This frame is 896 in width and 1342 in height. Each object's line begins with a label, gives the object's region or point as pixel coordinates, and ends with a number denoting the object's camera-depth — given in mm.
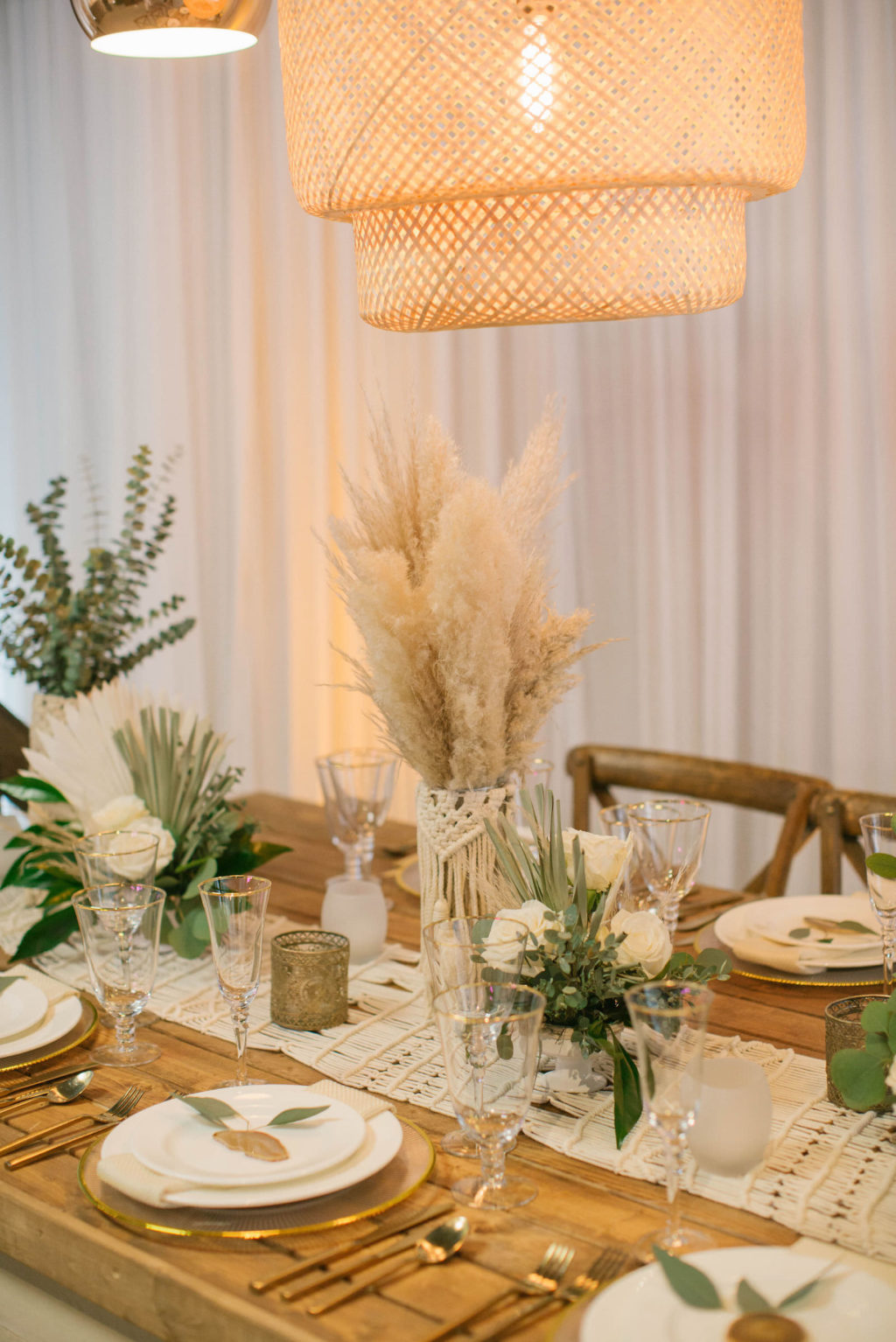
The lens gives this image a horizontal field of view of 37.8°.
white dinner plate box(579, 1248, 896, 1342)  791
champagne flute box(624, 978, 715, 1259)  886
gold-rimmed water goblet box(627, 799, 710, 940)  1316
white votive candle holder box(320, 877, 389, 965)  1518
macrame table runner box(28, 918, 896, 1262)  972
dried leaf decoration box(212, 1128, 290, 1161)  1009
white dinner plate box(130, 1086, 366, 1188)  979
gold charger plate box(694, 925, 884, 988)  1407
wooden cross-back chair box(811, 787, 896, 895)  1938
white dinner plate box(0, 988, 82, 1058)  1261
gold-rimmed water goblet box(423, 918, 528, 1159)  1059
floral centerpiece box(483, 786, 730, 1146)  1113
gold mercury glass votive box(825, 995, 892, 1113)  1129
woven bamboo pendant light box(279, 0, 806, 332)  1069
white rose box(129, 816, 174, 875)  1553
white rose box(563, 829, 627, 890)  1209
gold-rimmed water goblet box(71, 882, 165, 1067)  1222
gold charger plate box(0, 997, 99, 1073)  1244
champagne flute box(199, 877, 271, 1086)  1153
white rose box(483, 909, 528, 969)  1067
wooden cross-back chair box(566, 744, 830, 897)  2031
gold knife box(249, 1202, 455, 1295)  879
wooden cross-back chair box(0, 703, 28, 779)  2016
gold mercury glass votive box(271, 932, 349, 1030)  1330
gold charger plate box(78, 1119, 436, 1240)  938
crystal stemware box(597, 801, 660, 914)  1332
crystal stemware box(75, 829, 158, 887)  1341
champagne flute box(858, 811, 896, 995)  1188
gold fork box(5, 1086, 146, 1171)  1055
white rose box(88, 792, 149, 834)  1578
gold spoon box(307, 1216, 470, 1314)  886
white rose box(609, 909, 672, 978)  1140
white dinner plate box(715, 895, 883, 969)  1447
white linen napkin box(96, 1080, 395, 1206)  958
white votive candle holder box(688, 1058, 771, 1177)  997
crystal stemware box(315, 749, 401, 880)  1684
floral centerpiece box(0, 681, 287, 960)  1607
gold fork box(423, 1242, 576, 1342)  849
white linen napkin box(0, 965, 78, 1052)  1358
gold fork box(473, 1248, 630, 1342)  830
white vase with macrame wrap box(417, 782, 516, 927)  1306
